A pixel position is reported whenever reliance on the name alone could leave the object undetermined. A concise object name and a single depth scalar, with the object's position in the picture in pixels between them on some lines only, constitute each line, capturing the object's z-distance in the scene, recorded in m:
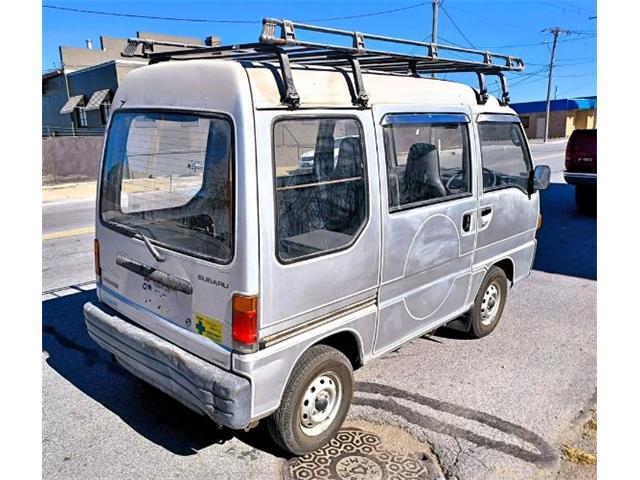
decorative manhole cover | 2.99
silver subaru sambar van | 2.65
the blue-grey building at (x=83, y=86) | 23.98
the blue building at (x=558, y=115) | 51.20
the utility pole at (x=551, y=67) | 44.72
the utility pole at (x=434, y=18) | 29.83
